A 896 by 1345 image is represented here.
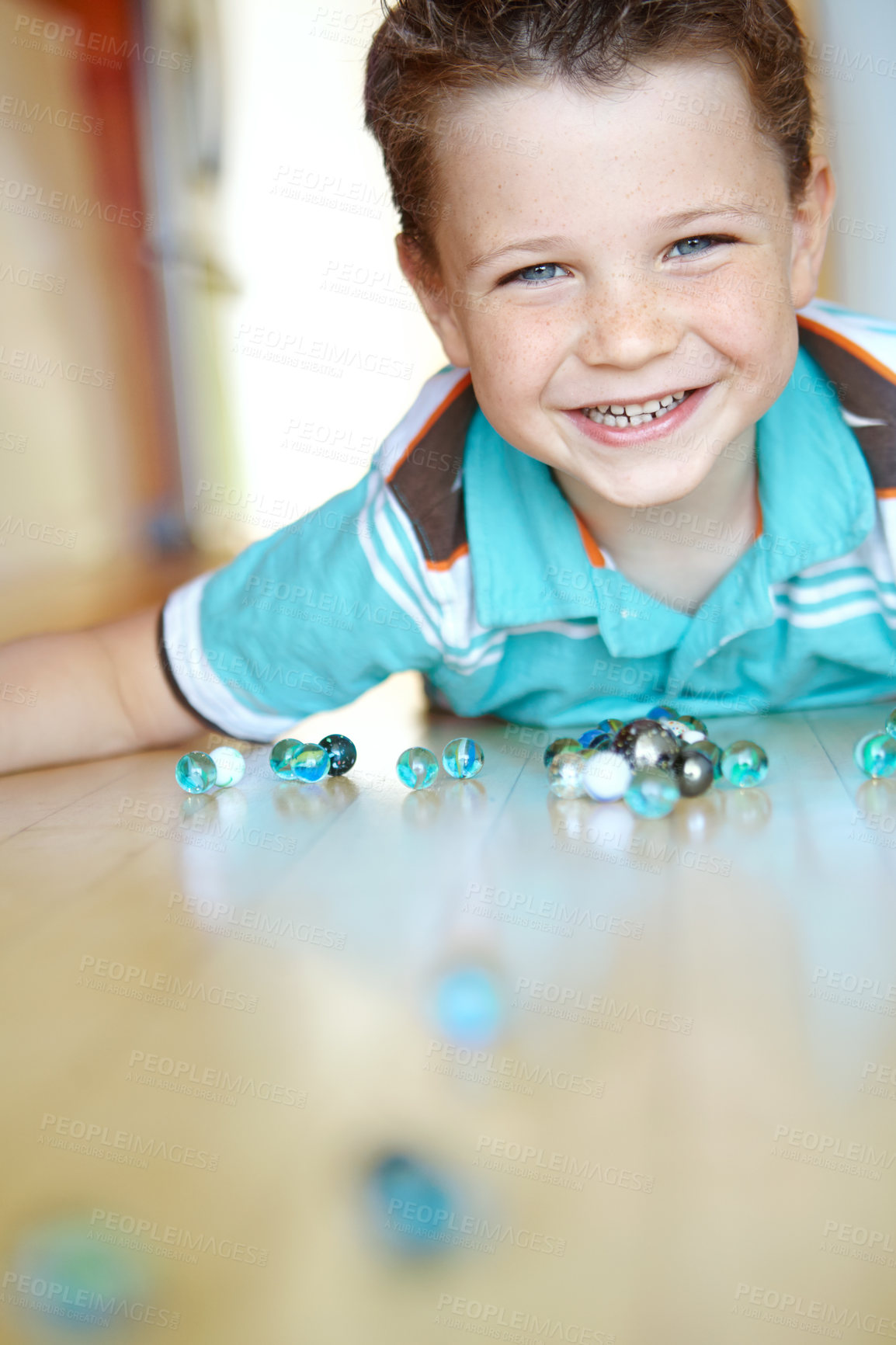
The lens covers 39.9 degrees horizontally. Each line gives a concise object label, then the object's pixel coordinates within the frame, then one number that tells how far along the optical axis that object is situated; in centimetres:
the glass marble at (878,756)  99
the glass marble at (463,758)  108
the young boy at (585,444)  87
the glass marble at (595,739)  105
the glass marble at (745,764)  99
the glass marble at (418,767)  105
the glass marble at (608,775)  98
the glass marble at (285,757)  110
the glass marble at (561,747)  102
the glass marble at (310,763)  109
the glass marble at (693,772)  96
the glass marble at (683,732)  102
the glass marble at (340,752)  112
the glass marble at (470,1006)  64
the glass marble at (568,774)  100
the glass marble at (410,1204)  49
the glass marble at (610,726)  107
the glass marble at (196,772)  105
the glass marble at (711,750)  98
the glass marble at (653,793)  93
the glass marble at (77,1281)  45
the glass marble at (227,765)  108
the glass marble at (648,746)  98
